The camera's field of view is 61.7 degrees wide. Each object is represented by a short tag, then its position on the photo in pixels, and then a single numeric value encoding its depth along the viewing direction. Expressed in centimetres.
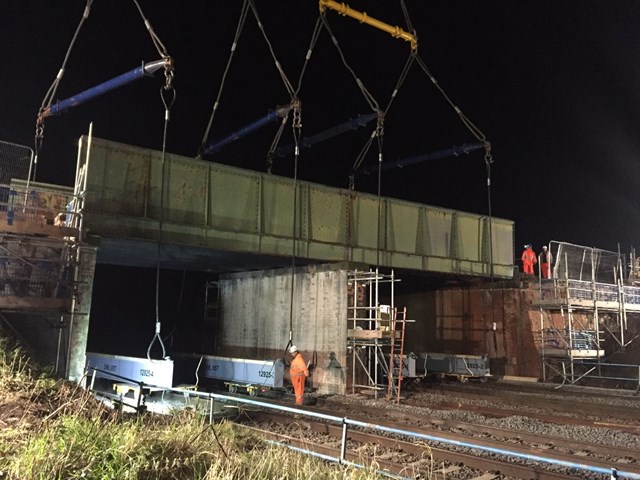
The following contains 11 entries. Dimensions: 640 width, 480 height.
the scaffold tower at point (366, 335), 1758
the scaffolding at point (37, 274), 1373
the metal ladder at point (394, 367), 1664
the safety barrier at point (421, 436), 512
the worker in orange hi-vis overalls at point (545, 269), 2358
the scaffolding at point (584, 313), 2106
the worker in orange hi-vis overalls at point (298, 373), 1616
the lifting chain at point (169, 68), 1504
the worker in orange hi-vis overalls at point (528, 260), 2566
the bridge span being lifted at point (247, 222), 1655
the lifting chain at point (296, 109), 1870
